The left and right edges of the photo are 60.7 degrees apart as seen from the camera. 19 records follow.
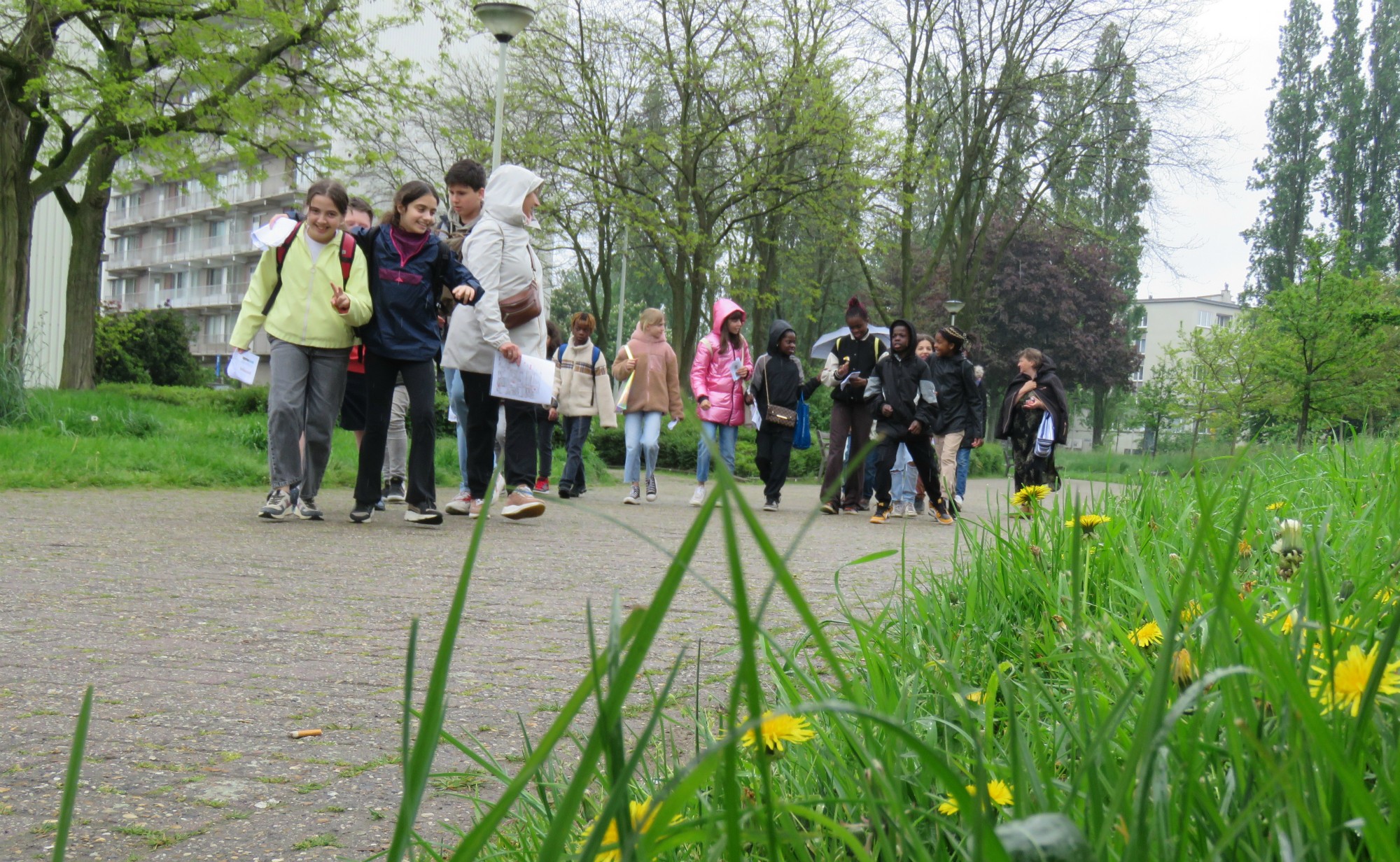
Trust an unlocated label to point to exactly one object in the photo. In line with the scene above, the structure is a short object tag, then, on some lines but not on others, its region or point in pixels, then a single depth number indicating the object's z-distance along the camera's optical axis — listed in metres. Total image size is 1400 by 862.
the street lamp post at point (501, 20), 13.87
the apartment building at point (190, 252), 76.88
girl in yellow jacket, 6.96
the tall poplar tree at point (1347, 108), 57.84
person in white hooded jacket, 7.67
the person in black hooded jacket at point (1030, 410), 11.88
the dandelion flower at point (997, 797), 1.15
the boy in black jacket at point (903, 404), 11.09
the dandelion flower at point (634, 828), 0.68
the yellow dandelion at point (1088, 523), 2.49
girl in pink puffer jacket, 11.77
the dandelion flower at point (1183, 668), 1.20
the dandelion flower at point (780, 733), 1.12
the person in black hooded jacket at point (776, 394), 11.97
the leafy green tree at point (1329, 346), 29.47
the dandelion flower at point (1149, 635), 1.69
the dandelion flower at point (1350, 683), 0.87
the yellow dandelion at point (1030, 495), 3.10
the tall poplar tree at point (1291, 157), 59.25
